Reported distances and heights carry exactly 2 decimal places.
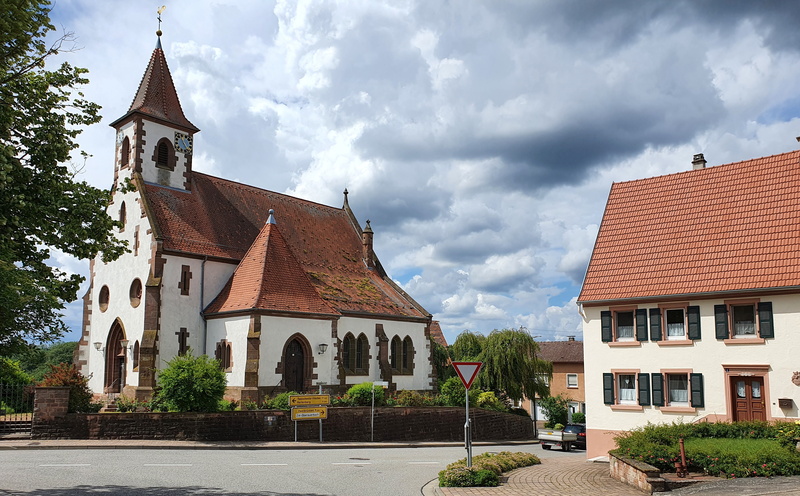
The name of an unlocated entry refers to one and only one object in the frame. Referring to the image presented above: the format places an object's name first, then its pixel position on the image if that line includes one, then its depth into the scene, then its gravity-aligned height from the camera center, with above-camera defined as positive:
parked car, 37.56 -4.28
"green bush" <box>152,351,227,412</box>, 24.58 -1.19
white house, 21.70 +1.60
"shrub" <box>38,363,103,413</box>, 23.50 -1.14
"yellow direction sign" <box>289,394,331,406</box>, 26.08 -1.78
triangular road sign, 16.48 -0.45
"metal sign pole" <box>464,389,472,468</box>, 16.08 -2.07
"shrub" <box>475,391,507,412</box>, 38.31 -2.72
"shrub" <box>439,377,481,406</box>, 35.06 -2.06
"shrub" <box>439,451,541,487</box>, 15.30 -2.71
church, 31.78 +2.82
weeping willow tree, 44.66 -0.77
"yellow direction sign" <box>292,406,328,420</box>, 26.12 -2.27
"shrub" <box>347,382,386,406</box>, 30.30 -1.83
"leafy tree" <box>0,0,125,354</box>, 12.36 +3.09
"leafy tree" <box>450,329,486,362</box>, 46.84 +0.40
